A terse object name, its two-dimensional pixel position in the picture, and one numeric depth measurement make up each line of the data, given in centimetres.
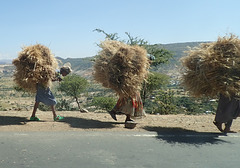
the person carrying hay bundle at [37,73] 703
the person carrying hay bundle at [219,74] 616
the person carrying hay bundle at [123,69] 677
